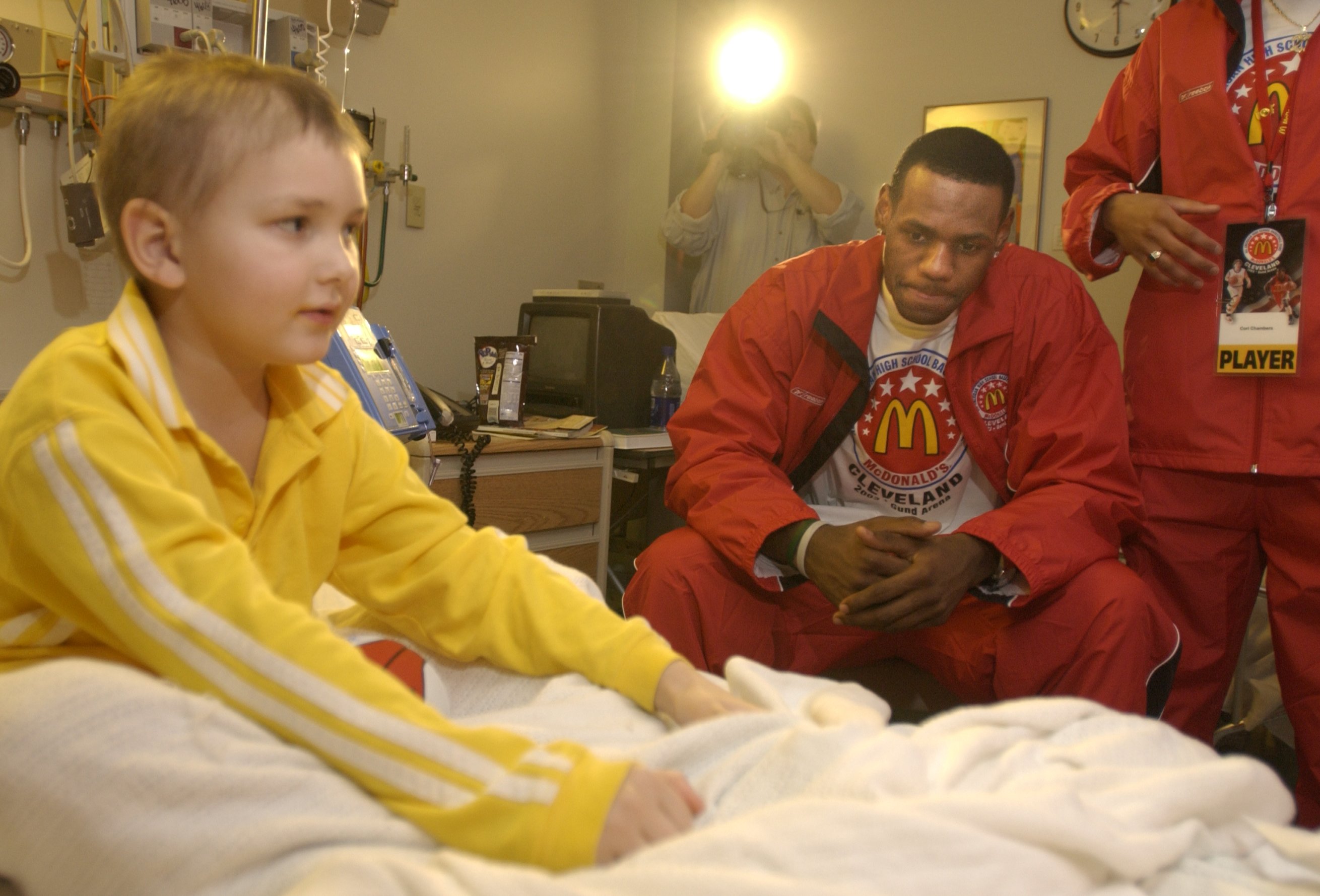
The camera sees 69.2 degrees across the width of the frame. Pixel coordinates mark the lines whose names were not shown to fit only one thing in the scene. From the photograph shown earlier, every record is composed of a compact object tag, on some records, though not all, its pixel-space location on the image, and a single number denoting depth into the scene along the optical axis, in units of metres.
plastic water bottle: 2.77
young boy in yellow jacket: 0.70
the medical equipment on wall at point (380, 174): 2.75
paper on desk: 2.34
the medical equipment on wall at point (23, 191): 2.10
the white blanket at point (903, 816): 0.57
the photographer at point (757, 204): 3.36
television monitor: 2.67
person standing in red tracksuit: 1.58
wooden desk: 2.10
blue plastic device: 1.83
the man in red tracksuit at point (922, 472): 1.43
